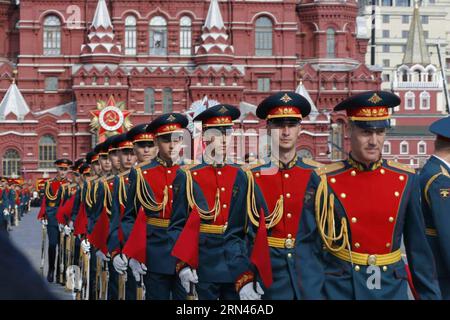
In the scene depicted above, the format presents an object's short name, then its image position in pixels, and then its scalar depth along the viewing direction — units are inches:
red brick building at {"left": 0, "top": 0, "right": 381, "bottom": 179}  2039.9
